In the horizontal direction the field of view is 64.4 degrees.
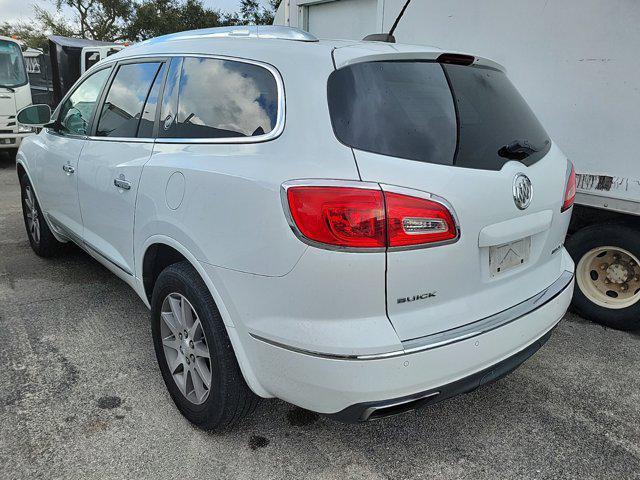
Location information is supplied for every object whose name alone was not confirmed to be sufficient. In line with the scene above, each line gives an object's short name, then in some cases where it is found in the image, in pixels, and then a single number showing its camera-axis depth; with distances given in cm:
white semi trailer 313
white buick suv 172
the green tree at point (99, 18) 3125
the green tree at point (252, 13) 2778
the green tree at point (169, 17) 3077
